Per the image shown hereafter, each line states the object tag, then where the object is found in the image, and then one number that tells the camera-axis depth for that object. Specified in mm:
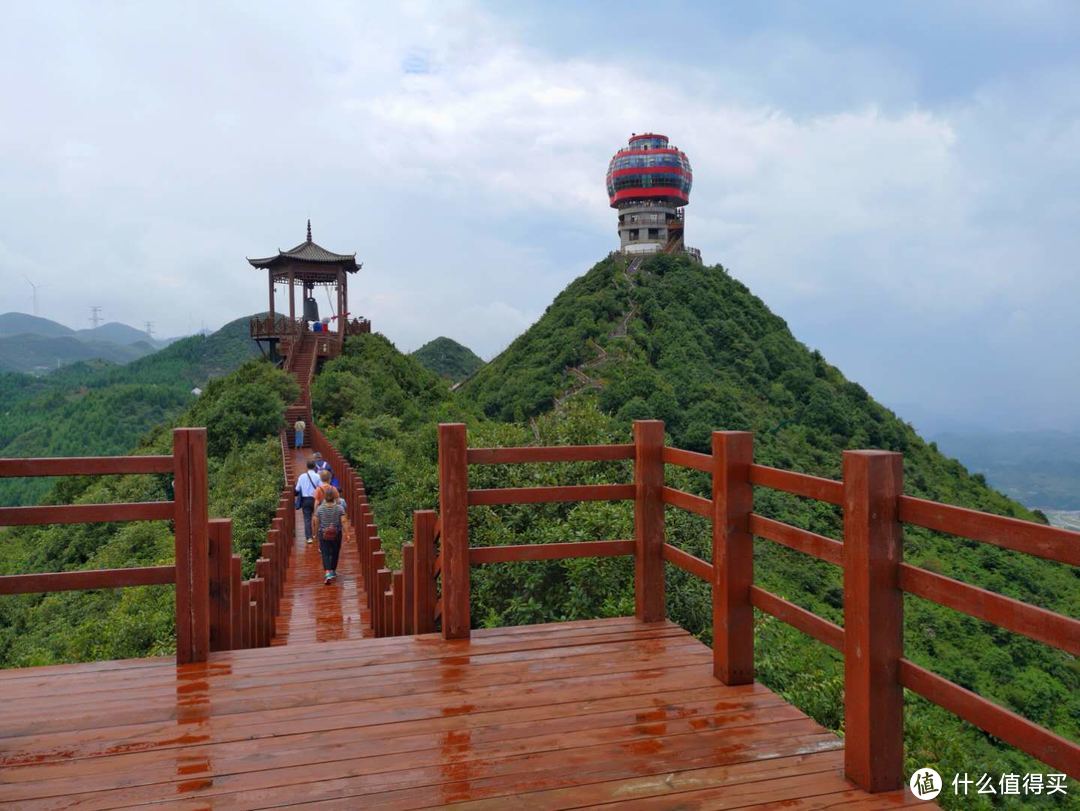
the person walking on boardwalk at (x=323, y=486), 11508
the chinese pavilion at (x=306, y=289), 39000
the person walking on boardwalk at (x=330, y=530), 11070
